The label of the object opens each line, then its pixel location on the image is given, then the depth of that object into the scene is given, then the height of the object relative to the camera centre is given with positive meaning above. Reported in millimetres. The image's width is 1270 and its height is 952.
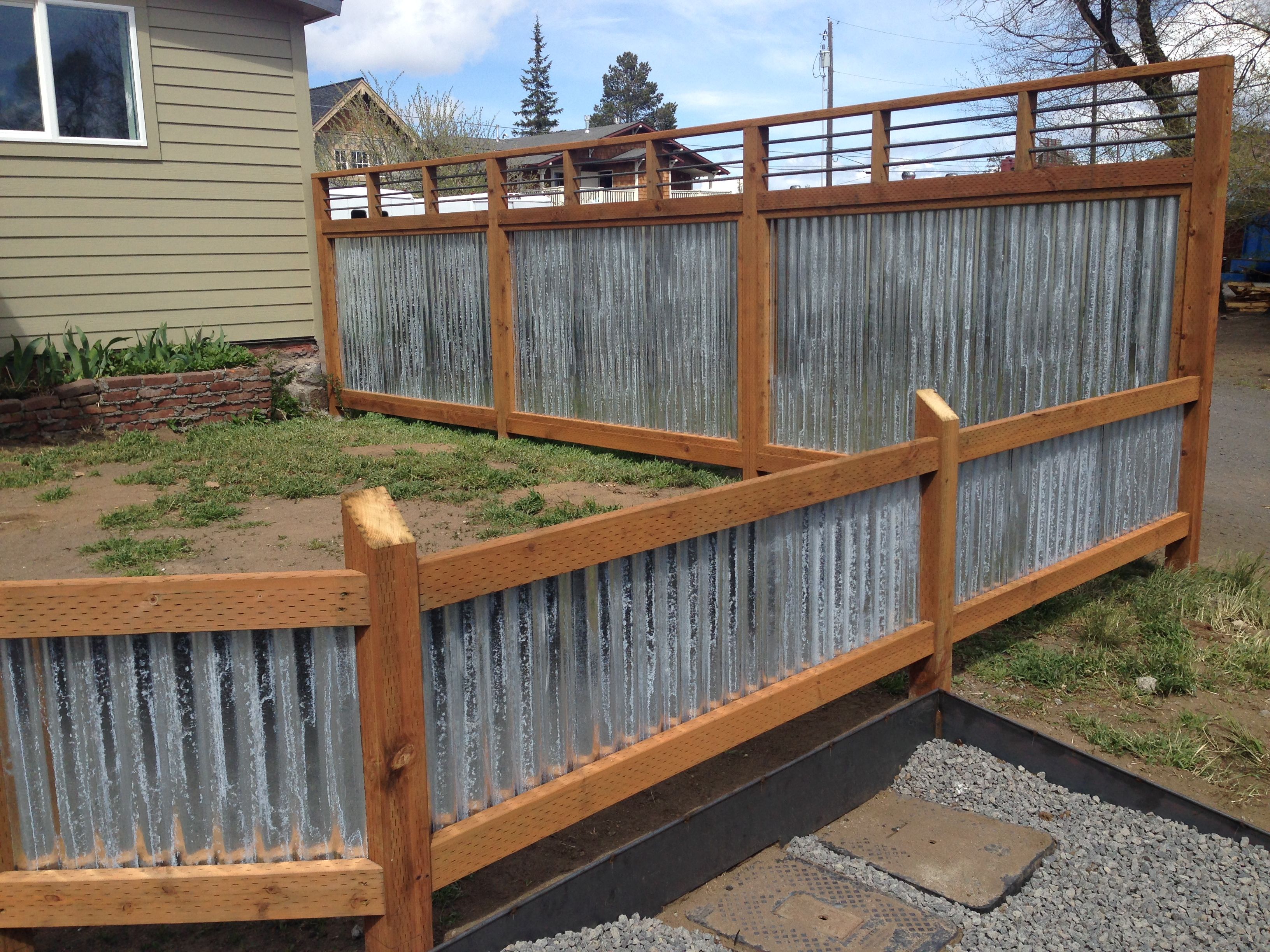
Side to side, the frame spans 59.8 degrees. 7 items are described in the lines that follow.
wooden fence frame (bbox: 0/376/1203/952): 2465 -1021
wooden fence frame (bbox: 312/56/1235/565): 5676 +377
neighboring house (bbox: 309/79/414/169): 34344 +4813
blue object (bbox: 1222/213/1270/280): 24369 +101
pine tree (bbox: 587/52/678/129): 87375 +13675
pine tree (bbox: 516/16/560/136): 88188 +13784
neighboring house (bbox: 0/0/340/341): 10125 +1064
